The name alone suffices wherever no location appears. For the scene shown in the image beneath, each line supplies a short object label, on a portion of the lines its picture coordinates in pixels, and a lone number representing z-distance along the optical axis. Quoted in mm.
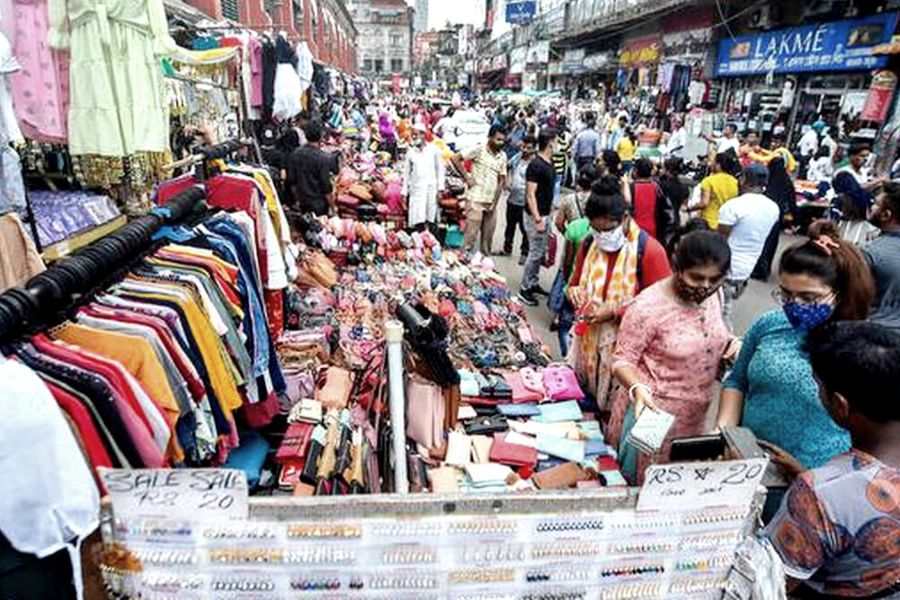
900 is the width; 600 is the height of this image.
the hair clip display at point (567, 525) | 1190
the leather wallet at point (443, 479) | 2299
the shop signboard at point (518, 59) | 38906
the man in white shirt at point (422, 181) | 7484
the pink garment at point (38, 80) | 2742
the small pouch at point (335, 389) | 2938
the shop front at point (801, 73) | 10922
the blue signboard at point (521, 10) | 28188
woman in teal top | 1909
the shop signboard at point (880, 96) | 10000
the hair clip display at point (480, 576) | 1224
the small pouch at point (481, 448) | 2531
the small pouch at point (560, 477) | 2412
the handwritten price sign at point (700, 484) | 1175
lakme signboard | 10602
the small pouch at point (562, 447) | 2645
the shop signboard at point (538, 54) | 33250
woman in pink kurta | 2264
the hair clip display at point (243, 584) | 1193
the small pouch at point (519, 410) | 3020
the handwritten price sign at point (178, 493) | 1099
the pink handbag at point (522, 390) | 3180
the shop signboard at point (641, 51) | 20156
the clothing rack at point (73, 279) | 1608
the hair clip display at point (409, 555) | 1182
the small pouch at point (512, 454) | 2535
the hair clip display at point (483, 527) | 1172
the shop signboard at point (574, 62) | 28984
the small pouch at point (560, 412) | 2999
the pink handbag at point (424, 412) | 2396
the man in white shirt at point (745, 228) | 4754
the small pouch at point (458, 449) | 2475
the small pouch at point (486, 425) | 2783
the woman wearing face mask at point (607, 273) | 3113
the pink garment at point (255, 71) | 7512
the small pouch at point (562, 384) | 3191
